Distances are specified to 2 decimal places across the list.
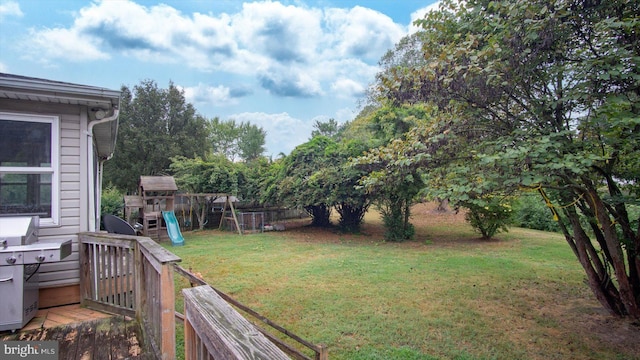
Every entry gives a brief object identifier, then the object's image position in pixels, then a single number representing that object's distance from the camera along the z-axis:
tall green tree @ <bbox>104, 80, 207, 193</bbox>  20.27
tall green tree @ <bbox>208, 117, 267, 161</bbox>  36.88
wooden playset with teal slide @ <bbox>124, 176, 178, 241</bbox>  11.12
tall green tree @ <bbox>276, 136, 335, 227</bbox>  10.96
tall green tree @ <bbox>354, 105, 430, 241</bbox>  9.74
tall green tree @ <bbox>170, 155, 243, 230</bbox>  13.77
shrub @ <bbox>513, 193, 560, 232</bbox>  12.70
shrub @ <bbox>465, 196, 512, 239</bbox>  9.27
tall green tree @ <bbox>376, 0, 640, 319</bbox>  2.65
